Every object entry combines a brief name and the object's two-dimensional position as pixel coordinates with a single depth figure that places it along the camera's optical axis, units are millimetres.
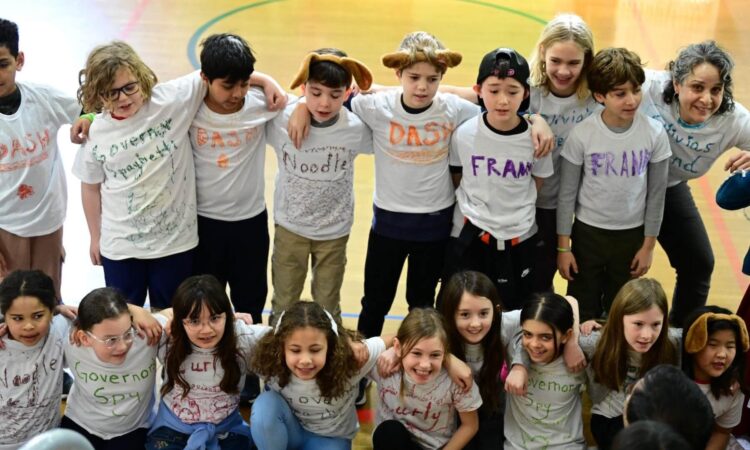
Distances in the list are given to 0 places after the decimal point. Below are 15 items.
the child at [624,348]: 3227
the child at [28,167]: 3568
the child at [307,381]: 3176
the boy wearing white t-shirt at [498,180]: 3453
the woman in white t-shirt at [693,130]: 3562
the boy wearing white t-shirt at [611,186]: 3523
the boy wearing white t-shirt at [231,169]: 3428
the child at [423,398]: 3189
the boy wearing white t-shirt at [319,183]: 3465
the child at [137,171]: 3418
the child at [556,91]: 3561
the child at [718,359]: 3252
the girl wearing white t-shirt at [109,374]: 3201
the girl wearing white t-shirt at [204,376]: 3236
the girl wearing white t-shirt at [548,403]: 3301
